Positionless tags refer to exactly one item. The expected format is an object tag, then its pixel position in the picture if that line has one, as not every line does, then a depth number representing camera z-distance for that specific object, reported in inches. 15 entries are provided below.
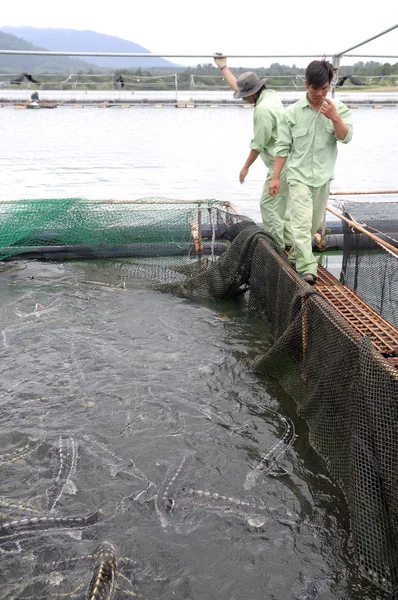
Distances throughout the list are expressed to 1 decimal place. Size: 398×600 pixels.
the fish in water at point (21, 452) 149.1
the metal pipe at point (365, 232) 202.7
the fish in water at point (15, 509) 131.4
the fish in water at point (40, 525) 124.9
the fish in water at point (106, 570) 110.9
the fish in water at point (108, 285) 277.2
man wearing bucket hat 228.2
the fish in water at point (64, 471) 137.4
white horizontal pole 277.7
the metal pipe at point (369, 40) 238.5
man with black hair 199.2
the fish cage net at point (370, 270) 221.8
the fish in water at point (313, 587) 111.0
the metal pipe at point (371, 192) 281.4
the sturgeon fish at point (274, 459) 143.5
